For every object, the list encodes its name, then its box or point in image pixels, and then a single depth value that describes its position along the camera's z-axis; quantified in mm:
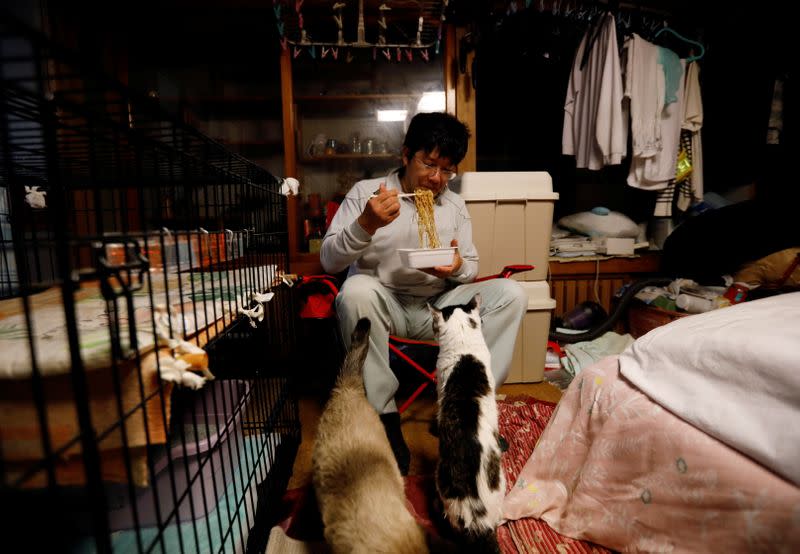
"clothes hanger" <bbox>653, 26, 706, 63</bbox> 2624
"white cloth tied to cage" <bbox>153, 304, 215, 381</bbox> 655
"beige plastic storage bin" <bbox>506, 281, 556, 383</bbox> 2285
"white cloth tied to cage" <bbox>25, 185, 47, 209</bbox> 1323
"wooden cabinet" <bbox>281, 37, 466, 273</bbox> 2889
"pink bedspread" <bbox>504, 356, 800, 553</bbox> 801
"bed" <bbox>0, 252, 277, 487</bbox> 598
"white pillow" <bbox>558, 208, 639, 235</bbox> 2826
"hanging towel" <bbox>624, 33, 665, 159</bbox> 2512
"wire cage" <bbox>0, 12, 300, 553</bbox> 488
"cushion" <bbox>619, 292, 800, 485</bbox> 782
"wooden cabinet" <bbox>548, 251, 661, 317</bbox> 2828
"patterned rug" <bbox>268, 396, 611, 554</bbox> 1167
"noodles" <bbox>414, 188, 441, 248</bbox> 1764
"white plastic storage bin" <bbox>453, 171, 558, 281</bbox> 2279
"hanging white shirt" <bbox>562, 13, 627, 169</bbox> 2480
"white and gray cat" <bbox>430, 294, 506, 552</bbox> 1015
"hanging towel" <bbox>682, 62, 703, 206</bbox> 2691
